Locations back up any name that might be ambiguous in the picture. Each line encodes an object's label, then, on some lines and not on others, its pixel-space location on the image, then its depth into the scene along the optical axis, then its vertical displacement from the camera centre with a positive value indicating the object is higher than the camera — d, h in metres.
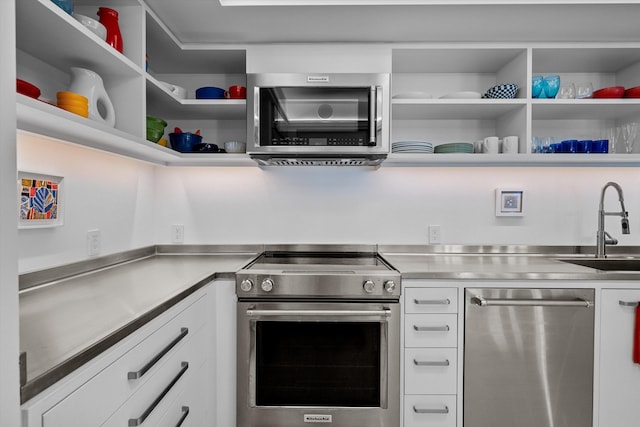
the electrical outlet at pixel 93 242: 1.62 -0.17
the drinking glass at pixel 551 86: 1.91 +0.67
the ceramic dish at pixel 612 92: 1.90 +0.64
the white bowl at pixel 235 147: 1.97 +0.33
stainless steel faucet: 1.93 -0.10
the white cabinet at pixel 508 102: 1.88 +0.57
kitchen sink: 2.09 -0.31
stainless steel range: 1.59 -0.65
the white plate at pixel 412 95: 1.94 +0.62
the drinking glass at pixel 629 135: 1.97 +0.43
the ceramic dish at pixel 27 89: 0.94 +0.31
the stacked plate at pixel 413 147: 1.94 +0.34
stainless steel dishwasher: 1.58 -0.67
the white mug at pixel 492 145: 1.92 +0.35
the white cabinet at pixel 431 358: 1.60 -0.67
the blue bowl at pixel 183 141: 1.98 +0.36
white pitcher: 1.33 +0.45
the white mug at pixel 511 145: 1.89 +0.34
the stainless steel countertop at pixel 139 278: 0.76 -0.30
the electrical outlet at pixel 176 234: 2.23 -0.18
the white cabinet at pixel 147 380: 0.69 -0.45
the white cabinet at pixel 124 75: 1.09 +0.55
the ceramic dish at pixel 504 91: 1.90 +0.63
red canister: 1.43 +0.73
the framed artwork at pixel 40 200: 1.24 +0.02
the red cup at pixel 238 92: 1.95 +0.63
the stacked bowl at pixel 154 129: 1.73 +0.38
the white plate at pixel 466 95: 1.93 +0.62
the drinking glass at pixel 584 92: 1.99 +0.66
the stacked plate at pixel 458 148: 1.94 +0.34
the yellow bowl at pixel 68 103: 1.13 +0.32
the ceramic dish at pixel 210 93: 1.95 +0.62
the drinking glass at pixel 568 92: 1.99 +0.67
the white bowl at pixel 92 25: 1.27 +0.65
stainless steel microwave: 1.79 +0.47
